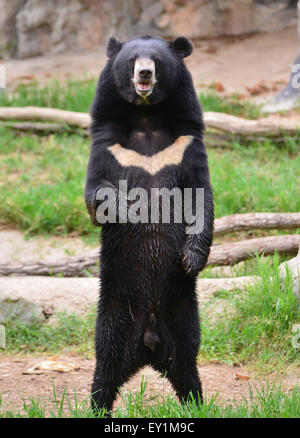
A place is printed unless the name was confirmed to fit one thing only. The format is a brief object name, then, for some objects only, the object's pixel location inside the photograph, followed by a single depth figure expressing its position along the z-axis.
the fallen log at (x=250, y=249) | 10.02
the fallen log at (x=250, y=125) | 14.39
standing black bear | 6.49
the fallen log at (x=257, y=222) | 10.36
